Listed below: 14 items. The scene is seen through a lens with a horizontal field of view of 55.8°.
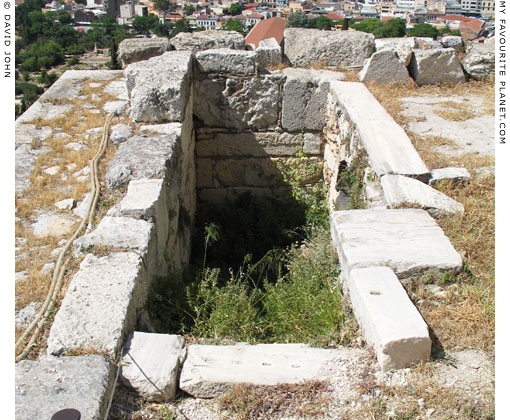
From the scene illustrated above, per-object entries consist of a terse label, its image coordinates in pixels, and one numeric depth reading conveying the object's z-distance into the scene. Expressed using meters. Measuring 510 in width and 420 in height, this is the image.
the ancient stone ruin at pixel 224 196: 2.32
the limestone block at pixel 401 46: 6.60
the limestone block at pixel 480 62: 6.83
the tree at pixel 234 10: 90.12
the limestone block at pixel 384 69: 6.44
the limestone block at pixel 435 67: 6.59
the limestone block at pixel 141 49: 6.80
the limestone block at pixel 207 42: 6.66
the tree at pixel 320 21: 38.79
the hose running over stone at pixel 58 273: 2.52
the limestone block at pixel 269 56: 6.42
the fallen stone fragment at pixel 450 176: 3.96
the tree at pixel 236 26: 40.34
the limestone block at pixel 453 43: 7.43
